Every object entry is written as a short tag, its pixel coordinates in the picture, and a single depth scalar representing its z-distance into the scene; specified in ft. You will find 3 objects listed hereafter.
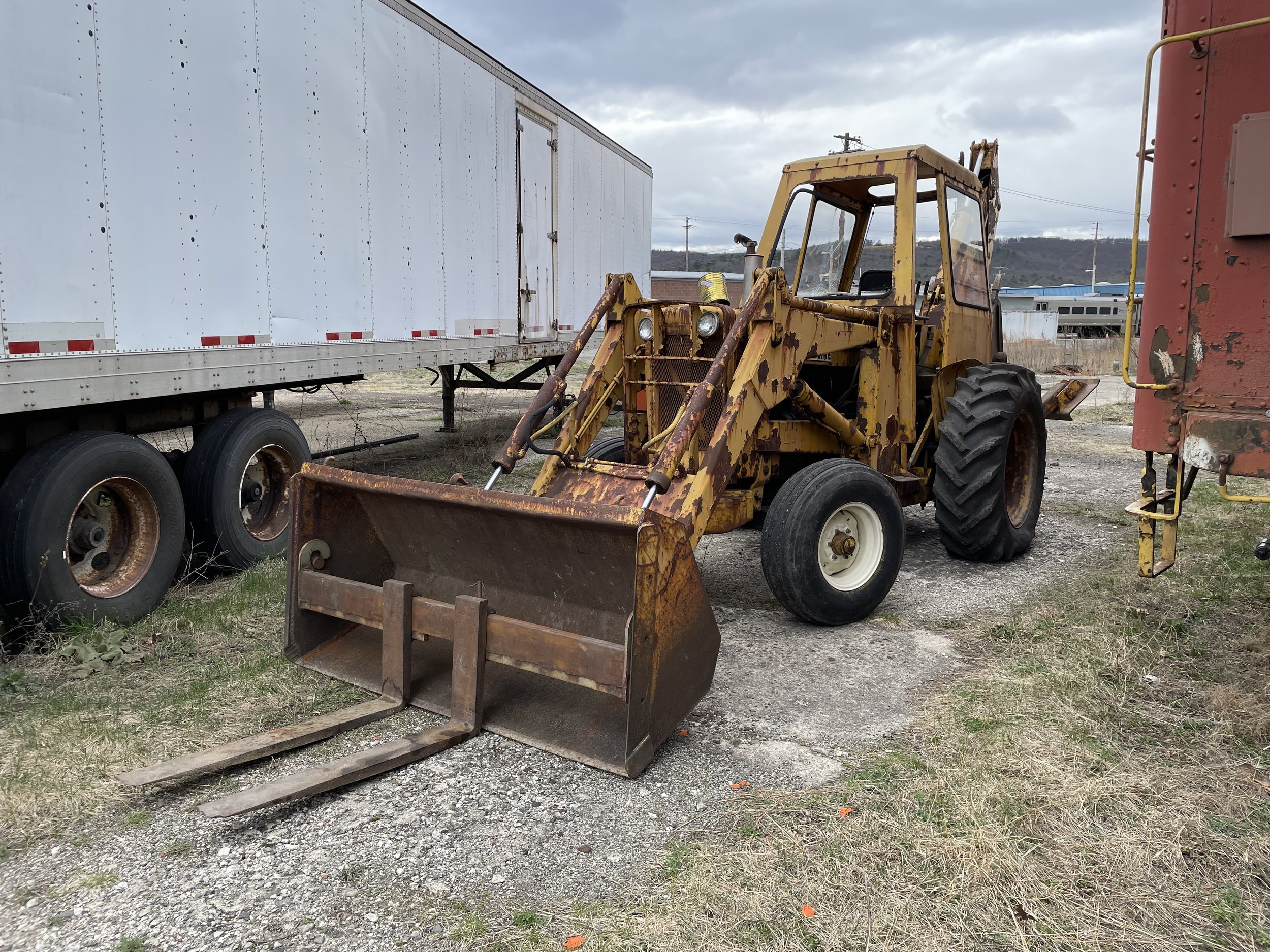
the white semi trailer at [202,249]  14.34
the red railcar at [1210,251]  10.69
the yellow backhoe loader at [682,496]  11.03
